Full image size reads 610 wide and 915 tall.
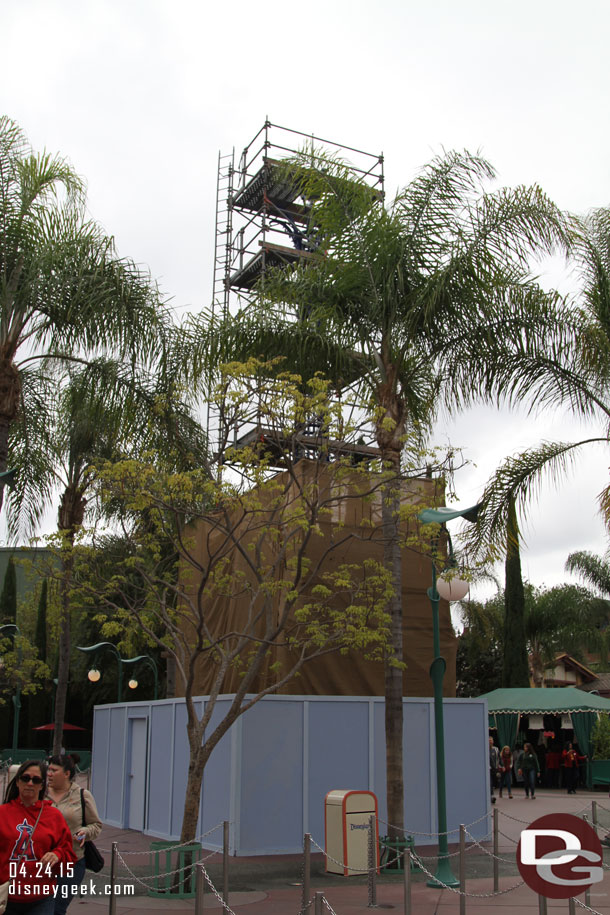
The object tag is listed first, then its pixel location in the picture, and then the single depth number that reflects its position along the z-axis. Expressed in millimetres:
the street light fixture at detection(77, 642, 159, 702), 36769
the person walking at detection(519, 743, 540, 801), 24500
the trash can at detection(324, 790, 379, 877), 11867
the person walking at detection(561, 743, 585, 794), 25766
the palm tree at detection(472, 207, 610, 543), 13914
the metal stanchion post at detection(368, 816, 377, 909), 10031
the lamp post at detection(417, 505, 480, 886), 11180
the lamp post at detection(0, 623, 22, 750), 33750
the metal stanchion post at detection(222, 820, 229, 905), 9547
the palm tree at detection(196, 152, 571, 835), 14266
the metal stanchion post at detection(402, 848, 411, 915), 8375
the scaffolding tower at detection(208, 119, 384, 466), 31947
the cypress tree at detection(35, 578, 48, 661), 42750
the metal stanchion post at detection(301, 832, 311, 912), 9094
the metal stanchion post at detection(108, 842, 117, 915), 8454
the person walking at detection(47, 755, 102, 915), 6930
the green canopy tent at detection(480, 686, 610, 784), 28484
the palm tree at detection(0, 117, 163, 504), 12211
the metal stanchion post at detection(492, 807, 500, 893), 11016
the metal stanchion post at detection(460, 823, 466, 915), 8719
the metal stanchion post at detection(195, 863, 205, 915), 8023
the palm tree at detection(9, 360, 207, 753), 13281
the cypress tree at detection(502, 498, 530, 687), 35809
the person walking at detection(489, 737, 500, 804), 24852
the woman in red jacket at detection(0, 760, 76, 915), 5426
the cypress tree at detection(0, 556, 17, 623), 43688
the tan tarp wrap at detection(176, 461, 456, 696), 16609
